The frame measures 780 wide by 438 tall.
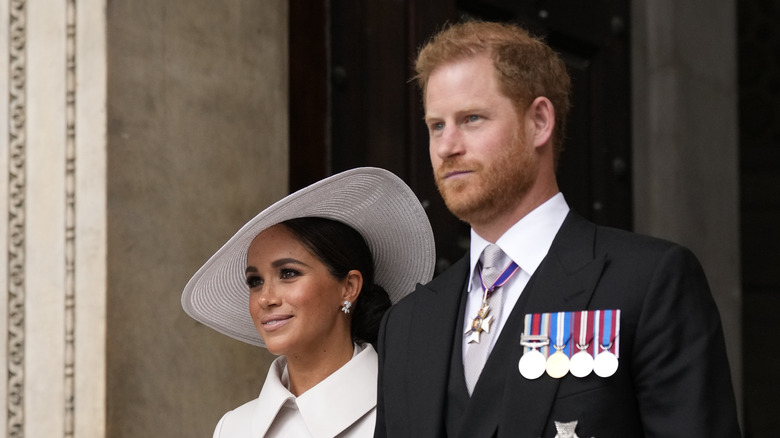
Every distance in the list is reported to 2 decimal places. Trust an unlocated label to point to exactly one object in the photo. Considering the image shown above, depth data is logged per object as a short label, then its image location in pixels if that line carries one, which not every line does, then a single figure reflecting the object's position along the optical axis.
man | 4.68
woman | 6.69
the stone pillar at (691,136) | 11.76
